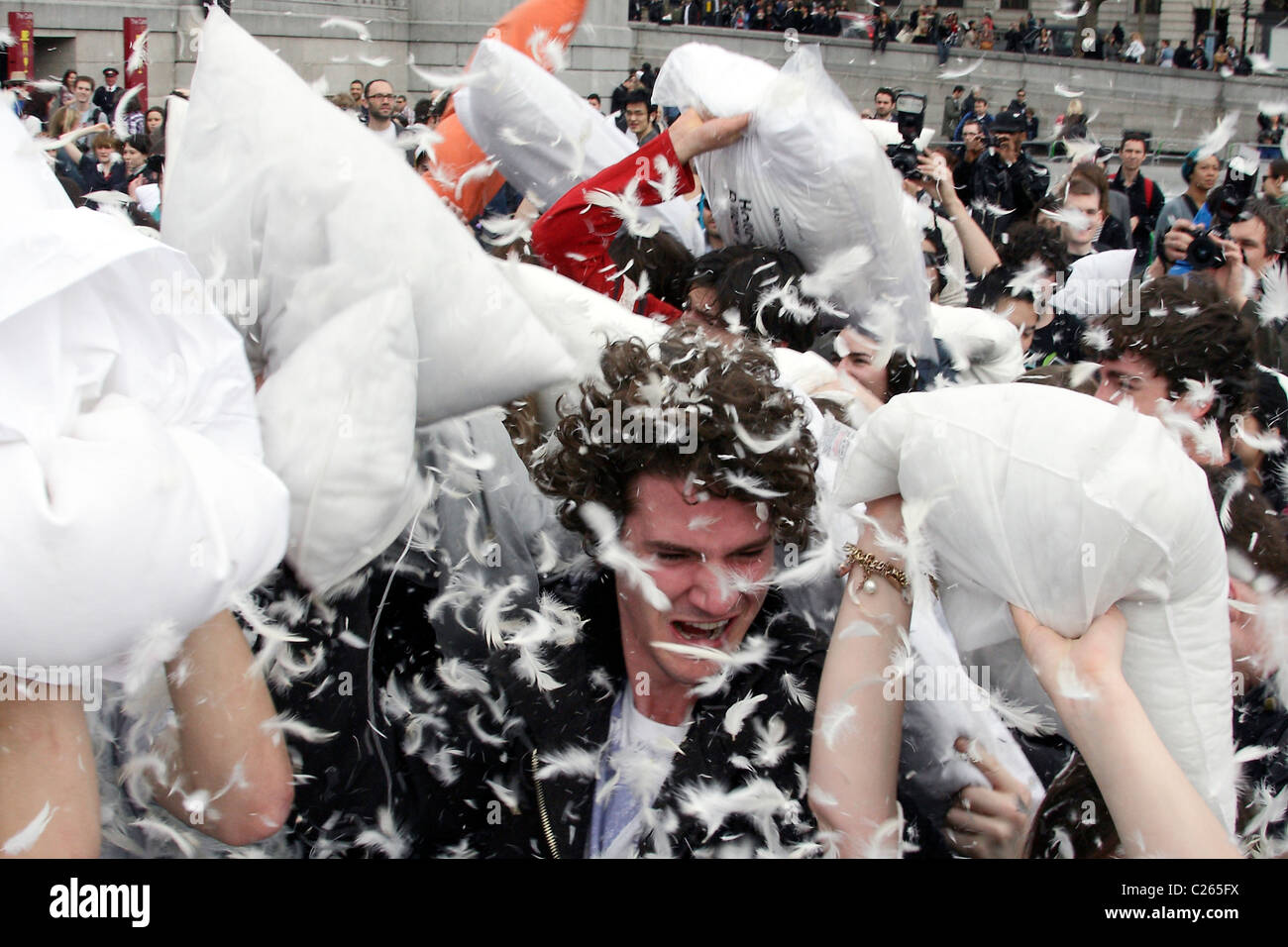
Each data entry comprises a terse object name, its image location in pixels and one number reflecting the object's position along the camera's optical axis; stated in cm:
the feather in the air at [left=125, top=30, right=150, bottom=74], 287
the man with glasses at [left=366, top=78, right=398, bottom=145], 360
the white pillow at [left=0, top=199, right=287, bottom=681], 110
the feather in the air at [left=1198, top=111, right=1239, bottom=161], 373
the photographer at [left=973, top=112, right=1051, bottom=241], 520
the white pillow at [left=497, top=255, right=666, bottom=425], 188
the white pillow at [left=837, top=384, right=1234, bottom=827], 129
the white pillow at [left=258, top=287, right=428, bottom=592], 139
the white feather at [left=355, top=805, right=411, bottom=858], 168
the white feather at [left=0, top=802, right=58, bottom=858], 125
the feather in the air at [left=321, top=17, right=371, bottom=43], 209
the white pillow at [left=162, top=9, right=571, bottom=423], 143
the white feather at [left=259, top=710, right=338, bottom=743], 142
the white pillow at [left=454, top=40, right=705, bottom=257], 278
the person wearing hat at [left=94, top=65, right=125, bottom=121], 841
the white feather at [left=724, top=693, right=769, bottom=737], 168
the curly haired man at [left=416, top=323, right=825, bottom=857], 166
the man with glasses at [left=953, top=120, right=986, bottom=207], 605
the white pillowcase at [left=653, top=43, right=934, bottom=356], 241
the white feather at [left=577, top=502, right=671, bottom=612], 167
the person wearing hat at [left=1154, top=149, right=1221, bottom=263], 546
